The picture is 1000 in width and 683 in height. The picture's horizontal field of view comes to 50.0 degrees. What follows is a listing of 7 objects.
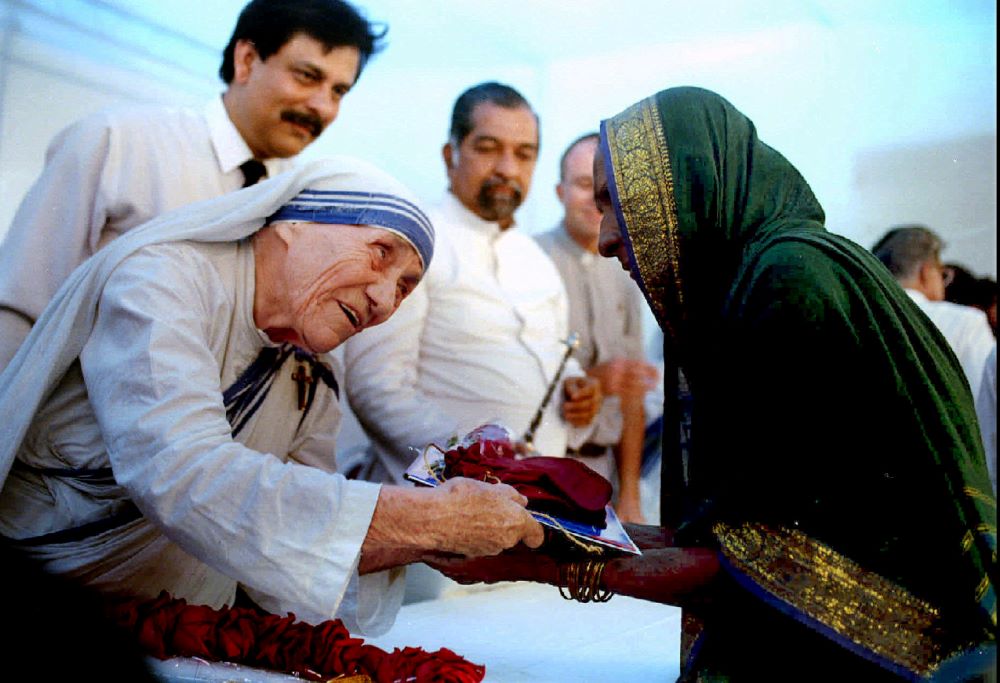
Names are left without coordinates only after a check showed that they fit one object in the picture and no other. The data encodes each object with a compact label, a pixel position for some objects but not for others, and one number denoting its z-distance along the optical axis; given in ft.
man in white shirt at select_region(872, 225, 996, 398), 17.37
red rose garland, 6.89
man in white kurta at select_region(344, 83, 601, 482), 13.52
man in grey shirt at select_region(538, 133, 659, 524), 15.52
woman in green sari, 6.47
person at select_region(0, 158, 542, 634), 6.60
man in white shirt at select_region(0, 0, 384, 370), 9.94
